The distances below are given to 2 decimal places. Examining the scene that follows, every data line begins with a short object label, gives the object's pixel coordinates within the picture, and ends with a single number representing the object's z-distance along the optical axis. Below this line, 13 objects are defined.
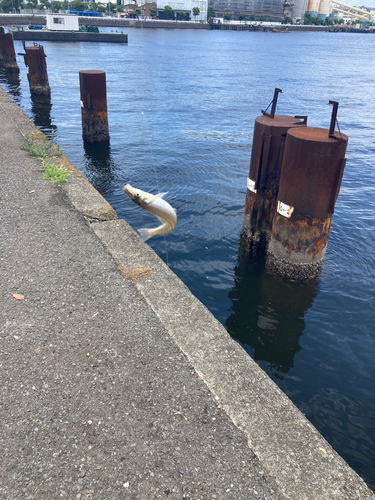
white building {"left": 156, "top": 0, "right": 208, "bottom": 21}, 156.82
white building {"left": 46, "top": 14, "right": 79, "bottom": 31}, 65.06
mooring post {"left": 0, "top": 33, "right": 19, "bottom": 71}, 28.61
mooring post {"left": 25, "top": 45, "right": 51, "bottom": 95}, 19.58
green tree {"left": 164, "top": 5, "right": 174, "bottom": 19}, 152.12
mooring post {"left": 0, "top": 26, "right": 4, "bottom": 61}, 31.07
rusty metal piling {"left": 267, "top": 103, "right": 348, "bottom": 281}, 4.97
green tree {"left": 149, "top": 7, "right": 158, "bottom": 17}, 150.12
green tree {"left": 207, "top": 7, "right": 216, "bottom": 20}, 168.75
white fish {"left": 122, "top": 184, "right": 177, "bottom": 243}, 3.54
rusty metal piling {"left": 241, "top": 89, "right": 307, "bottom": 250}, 5.86
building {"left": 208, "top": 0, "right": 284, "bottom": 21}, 187.62
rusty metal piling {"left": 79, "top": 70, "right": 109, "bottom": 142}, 11.80
